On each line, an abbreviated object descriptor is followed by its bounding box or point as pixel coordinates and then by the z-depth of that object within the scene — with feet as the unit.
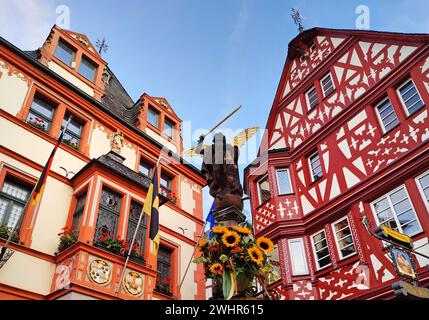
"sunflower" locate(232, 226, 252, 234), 15.59
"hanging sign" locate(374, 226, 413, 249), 30.81
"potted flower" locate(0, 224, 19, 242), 29.27
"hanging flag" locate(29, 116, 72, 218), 28.53
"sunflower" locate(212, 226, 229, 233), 15.36
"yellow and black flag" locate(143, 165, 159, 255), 30.09
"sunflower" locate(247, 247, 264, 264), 14.47
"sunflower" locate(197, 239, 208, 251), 15.50
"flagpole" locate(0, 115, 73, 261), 26.60
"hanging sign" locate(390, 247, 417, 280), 31.40
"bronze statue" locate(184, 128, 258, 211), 17.76
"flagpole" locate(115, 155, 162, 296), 29.37
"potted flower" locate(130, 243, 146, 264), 34.64
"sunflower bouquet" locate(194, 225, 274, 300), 14.14
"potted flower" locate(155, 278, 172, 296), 39.33
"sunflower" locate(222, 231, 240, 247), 14.83
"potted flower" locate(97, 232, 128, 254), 32.76
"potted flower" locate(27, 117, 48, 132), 37.73
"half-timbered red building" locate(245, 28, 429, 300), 37.58
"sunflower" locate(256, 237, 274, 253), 15.26
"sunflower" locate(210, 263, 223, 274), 14.14
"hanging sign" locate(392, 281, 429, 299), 29.09
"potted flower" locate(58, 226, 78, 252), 32.09
